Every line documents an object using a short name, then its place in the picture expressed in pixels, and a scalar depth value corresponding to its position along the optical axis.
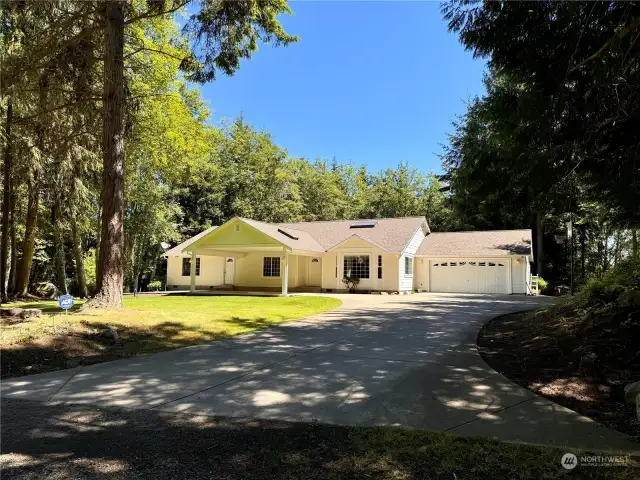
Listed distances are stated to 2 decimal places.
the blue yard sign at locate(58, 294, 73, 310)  8.28
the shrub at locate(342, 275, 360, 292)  24.77
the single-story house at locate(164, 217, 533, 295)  23.75
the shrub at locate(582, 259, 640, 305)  8.35
